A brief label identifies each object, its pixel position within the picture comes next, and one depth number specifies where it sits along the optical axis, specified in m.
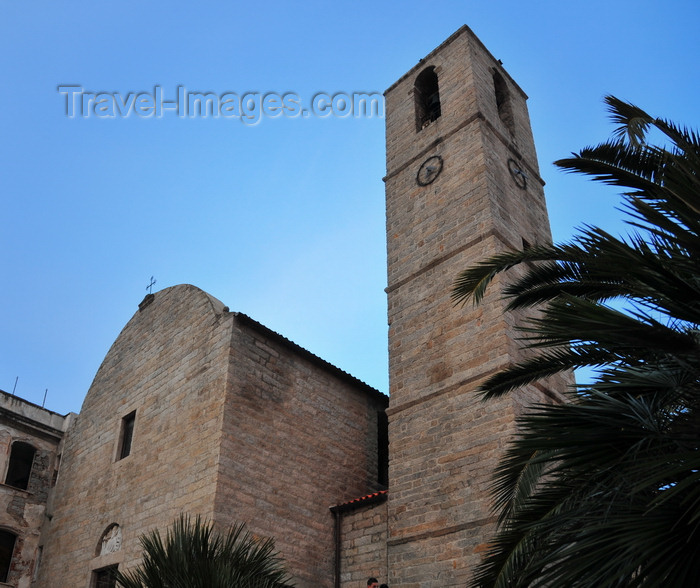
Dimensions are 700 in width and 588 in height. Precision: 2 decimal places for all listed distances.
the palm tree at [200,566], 6.93
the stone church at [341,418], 10.48
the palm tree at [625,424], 3.82
